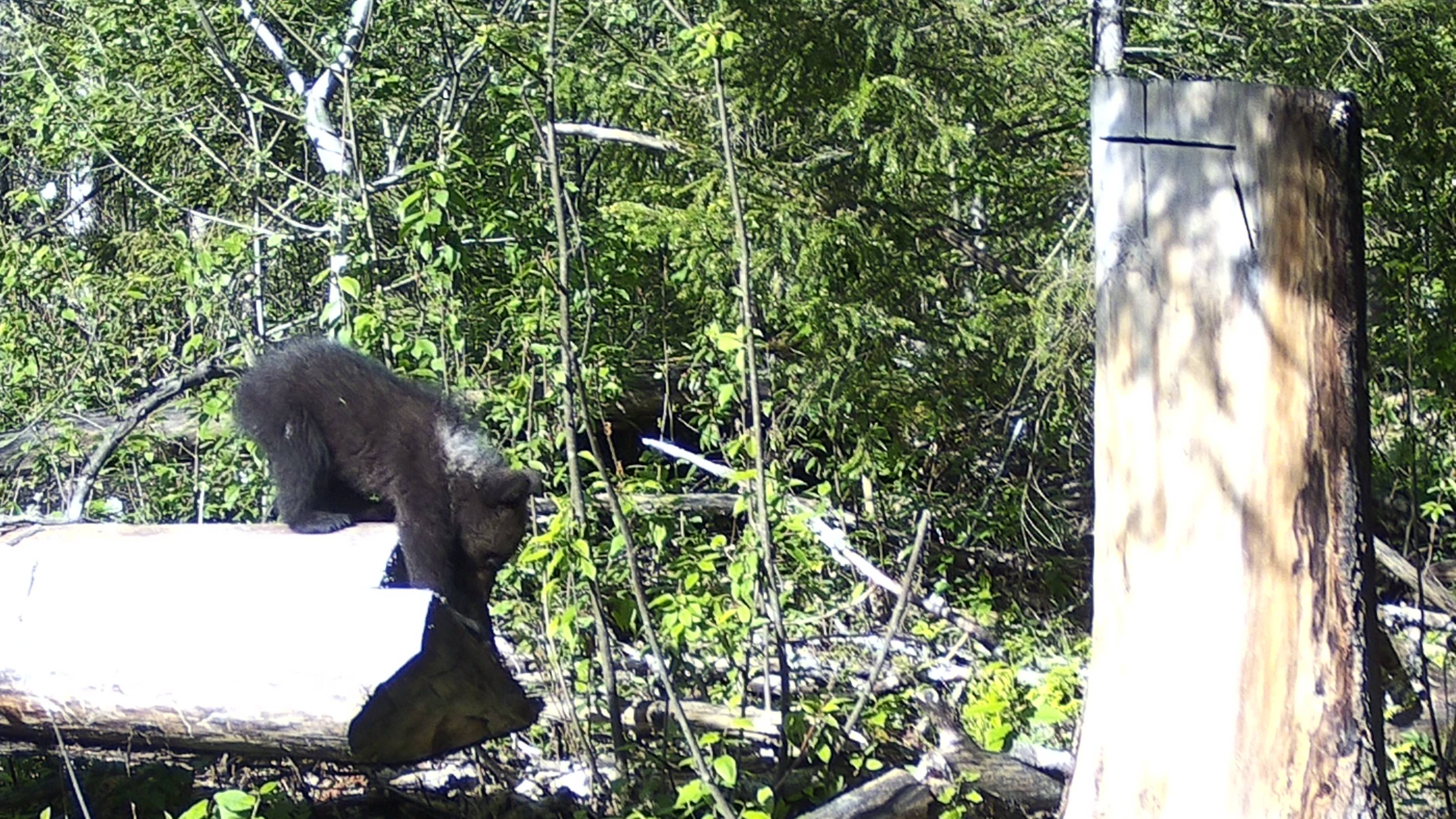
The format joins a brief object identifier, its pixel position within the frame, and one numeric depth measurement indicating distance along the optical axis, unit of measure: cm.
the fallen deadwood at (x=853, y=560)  796
